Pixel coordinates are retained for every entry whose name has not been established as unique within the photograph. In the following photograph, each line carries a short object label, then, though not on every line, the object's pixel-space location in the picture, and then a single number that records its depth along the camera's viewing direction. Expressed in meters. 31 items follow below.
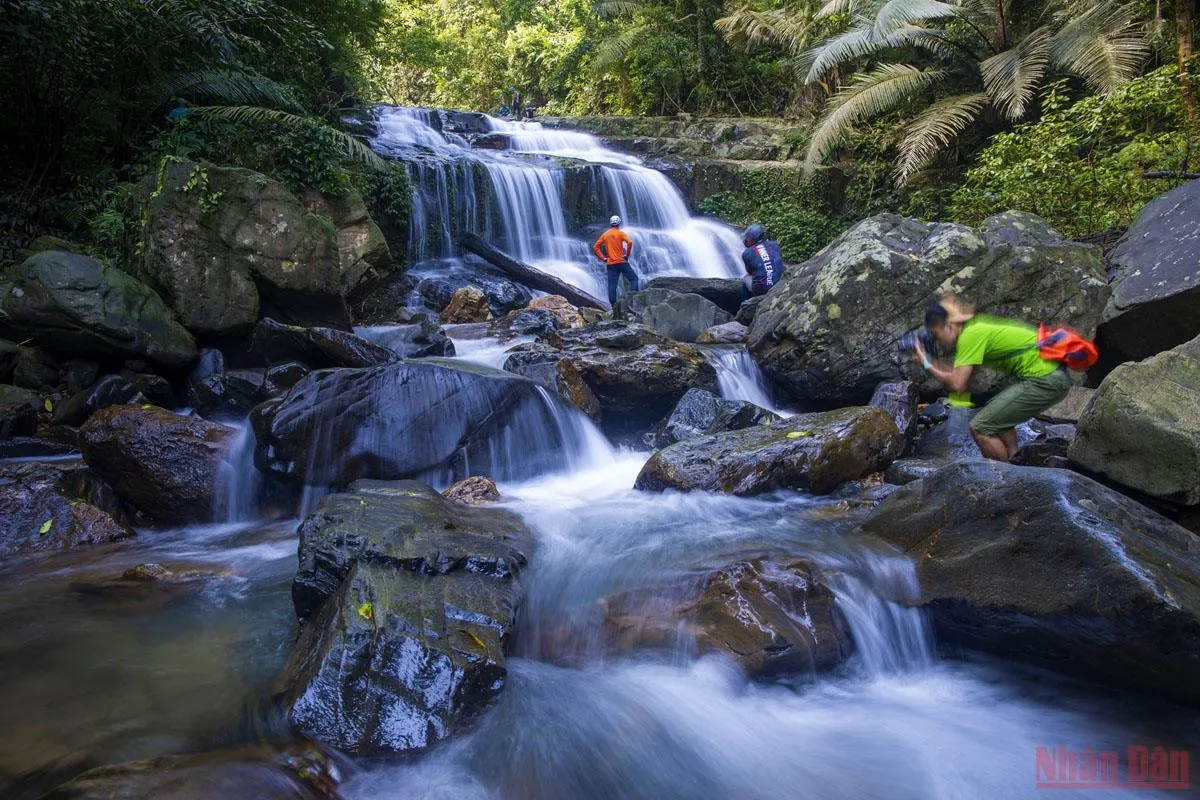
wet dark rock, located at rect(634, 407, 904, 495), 5.75
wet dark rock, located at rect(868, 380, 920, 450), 6.49
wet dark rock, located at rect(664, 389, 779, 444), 7.16
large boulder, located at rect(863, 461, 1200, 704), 3.16
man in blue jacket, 11.22
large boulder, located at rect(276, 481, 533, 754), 2.98
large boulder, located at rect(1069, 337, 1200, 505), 4.32
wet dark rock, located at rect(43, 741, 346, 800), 2.37
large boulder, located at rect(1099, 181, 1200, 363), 6.21
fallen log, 11.90
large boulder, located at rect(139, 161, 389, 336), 7.85
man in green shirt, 4.95
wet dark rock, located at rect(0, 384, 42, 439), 6.67
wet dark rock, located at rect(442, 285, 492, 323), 10.92
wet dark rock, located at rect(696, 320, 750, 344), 9.87
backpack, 4.88
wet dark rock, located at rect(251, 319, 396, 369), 7.54
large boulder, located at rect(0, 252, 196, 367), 6.96
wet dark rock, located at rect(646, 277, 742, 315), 11.64
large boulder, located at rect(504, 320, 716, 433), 7.57
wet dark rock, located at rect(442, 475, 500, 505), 5.87
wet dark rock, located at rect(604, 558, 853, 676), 3.60
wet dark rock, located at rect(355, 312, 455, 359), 8.81
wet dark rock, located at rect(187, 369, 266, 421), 7.27
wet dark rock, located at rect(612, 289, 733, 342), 10.23
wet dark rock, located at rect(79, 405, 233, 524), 5.77
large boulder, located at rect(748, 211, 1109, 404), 7.16
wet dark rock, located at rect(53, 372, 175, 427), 6.99
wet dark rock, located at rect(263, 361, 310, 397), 7.38
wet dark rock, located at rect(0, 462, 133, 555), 5.20
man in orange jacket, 11.94
